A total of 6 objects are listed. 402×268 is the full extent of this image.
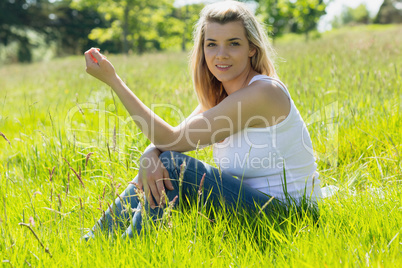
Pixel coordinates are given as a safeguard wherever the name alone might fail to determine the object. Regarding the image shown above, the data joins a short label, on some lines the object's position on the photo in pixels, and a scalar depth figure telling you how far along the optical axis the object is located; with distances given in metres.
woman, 1.90
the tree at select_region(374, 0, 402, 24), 38.91
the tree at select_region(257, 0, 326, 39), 23.18
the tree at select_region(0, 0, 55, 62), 27.02
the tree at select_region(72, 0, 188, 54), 22.42
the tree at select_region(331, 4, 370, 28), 78.06
